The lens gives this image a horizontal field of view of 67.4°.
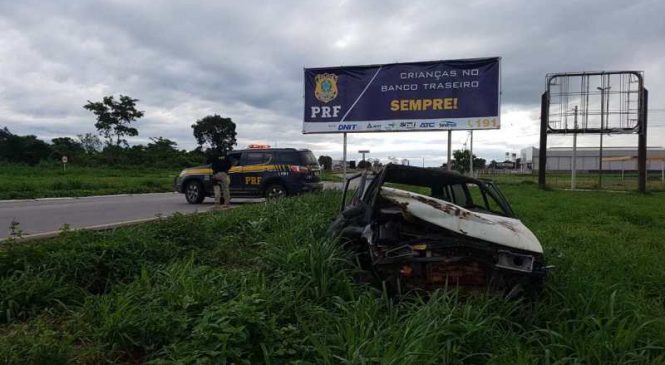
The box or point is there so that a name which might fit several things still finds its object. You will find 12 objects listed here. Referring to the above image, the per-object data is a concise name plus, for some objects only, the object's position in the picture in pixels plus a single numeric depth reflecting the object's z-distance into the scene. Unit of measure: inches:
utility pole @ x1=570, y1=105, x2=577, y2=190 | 799.1
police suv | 566.3
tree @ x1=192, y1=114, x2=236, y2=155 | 3166.8
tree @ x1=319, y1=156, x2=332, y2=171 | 3013.8
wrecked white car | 151.2
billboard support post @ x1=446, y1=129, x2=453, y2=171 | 585.0
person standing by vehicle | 516.7
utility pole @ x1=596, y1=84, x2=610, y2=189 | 746.8
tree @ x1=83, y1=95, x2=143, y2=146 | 1897.1
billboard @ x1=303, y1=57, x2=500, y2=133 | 577.3
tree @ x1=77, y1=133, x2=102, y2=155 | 2158.0
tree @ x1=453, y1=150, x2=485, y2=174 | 2141.2
